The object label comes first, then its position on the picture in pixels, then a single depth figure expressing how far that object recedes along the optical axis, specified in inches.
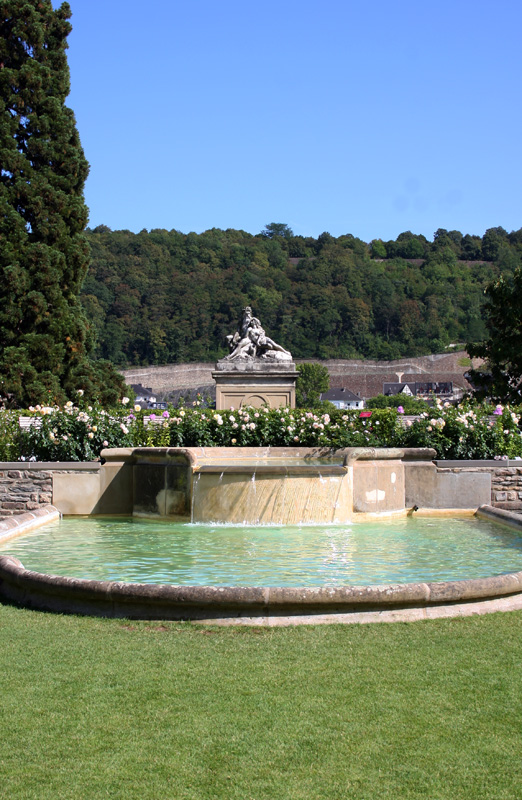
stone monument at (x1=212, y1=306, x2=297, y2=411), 898.7
